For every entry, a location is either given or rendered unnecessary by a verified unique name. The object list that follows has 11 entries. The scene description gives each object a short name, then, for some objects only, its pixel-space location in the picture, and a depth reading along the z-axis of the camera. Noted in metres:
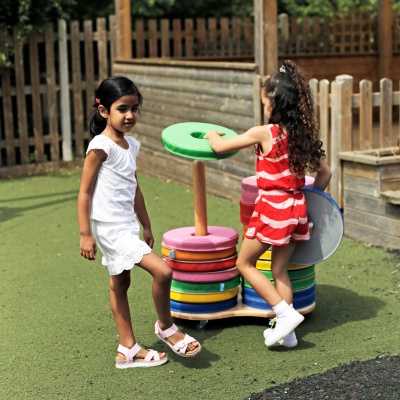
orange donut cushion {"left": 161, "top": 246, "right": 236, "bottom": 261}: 5.18
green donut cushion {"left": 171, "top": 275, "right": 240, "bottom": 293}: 5.21
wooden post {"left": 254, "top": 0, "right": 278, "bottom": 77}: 8.45
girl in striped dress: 4.77
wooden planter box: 6.92
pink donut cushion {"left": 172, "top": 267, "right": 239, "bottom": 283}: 5.20
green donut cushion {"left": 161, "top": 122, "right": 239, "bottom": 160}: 4.89
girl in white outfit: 4.52
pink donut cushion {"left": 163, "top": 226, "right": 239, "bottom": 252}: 5.18
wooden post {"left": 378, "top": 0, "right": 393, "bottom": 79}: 13.09
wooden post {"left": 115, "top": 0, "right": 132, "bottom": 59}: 11.82
